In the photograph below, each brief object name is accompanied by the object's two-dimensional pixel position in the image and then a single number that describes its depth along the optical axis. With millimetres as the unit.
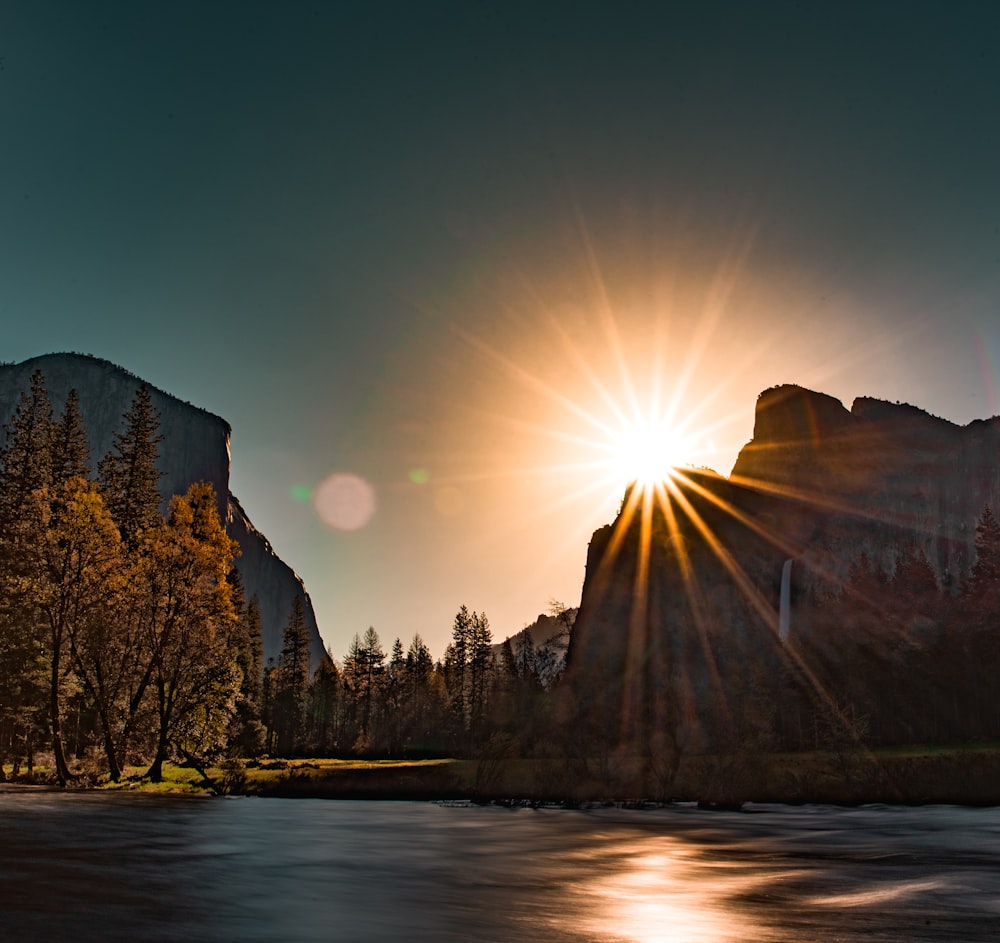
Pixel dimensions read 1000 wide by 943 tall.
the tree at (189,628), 43716
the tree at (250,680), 92438
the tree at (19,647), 42031
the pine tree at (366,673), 139250
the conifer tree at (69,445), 71125
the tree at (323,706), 140000
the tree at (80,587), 41969
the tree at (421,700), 131000
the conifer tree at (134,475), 69438
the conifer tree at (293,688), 127188
